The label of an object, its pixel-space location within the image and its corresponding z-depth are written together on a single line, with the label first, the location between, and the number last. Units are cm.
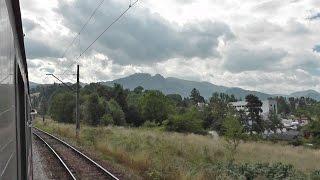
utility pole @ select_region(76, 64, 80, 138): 2369
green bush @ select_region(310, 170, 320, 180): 1093
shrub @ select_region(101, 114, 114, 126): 5089
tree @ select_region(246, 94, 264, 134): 8946
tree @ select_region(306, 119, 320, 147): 4081
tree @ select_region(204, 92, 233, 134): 6850
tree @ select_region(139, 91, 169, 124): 6174
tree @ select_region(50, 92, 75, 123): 6677
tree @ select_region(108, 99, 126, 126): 5687
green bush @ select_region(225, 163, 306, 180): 1113
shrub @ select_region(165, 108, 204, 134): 4792
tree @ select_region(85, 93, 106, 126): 5611
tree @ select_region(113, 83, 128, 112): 6707
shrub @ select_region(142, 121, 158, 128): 4508
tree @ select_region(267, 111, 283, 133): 9331
